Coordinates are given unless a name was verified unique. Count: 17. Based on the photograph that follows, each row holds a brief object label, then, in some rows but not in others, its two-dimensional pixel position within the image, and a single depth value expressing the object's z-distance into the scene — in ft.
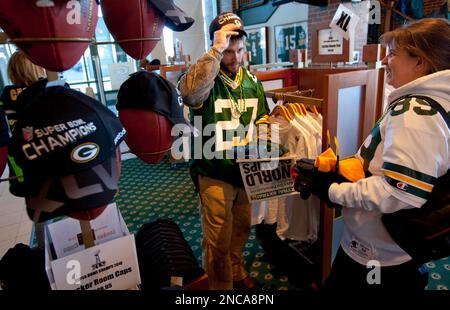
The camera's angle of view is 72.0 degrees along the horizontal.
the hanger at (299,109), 6.38
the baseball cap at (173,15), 3.17
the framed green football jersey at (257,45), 25.77
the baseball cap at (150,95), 3.24
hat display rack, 2.41
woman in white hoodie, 3.22
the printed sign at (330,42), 7.18
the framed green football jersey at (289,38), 22.26
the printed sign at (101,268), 3.10
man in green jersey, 5.27
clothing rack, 5.68
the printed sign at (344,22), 6.55
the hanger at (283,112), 6.31
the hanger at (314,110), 6.45
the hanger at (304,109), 6.41
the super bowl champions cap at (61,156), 2.33
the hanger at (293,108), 6.36
